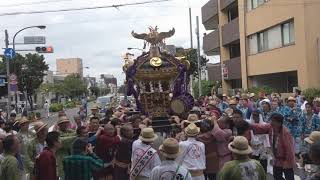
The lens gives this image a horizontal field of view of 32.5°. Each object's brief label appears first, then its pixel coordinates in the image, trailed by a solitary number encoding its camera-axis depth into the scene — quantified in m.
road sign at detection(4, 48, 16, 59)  30.35
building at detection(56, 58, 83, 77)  182.88
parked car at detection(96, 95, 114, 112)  49.85
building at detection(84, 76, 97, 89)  156.50
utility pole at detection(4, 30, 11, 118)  32.07
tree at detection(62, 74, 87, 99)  106.62
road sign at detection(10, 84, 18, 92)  28.96
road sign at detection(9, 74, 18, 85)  28.70
